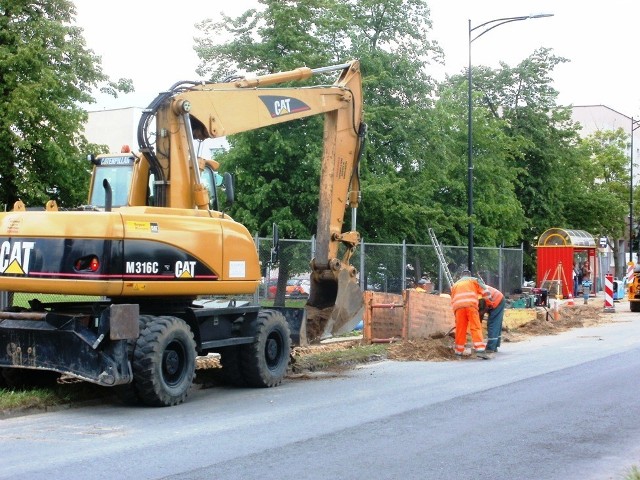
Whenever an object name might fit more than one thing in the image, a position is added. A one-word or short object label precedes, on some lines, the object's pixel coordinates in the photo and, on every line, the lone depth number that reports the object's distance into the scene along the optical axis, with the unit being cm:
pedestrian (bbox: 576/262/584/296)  4453
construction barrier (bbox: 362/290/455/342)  1828
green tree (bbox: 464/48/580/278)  4609
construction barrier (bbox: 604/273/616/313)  3109
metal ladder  2934
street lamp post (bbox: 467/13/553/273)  2612
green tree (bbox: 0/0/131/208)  2322
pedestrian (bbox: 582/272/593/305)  3575
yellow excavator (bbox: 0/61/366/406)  1037
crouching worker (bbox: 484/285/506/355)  1728
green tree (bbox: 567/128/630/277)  5044
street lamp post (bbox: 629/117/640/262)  5028
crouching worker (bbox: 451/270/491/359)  1625
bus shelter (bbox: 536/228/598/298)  3991
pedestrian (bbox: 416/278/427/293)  2188
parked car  2295
